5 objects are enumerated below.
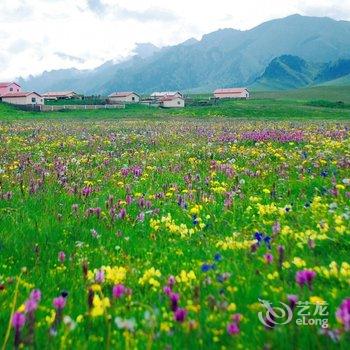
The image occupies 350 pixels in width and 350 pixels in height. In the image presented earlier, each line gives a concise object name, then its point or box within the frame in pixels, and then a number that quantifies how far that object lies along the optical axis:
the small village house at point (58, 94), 183.48
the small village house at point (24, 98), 138.25
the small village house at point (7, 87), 156.50
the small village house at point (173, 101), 138.88
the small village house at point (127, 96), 176.00
